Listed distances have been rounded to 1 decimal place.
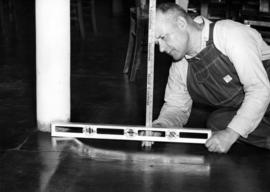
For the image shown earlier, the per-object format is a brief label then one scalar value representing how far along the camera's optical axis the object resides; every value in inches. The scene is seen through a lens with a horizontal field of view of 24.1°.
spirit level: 123.5
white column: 132.0
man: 114.3
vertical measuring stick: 114.6
